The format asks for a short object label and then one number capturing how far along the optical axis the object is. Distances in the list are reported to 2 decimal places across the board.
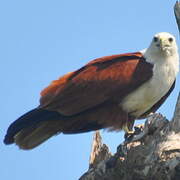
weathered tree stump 13.25
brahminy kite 16.84
